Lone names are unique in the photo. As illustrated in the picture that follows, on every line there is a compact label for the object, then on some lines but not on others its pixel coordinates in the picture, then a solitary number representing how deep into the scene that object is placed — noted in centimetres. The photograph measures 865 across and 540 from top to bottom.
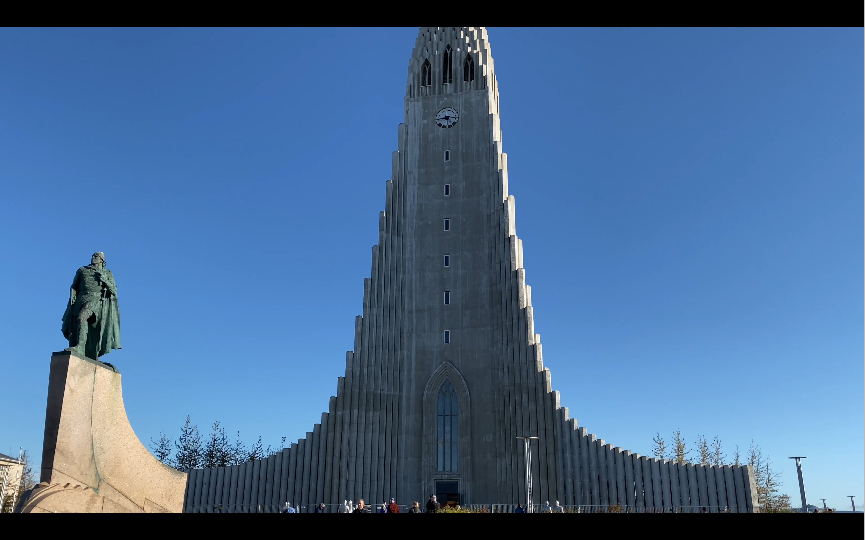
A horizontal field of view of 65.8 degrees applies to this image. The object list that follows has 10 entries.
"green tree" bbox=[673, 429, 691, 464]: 6299
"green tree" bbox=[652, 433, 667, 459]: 6316
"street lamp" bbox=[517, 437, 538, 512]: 3035
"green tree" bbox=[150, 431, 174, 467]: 6079
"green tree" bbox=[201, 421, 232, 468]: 6012
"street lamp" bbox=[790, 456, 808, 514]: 2631
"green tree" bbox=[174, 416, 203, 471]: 6039
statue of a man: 1623
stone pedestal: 1449
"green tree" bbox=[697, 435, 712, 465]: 6137
